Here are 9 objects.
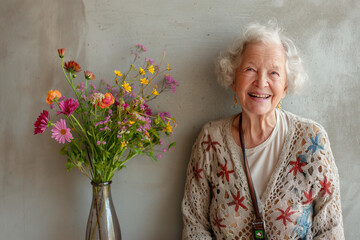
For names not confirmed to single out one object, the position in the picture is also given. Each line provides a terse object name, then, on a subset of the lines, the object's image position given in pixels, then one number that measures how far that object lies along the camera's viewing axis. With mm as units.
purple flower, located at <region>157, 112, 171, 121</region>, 1638
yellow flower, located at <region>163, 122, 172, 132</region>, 1562
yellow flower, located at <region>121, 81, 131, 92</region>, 1421
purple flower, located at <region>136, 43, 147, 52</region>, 1592
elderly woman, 1433
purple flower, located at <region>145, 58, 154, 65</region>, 1568
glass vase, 1505
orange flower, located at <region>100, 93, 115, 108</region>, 1367
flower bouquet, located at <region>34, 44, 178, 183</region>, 1382
